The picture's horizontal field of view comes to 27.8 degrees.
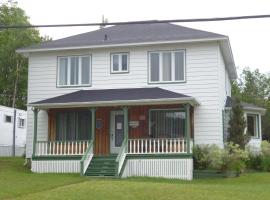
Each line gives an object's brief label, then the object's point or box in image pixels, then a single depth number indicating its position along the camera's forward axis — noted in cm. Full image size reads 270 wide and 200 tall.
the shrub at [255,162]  2837
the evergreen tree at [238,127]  2725
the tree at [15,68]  5241
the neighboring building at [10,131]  4312
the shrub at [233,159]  2492
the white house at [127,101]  2489
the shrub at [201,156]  2524
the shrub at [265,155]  2810
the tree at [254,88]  5450
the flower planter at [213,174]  2481
